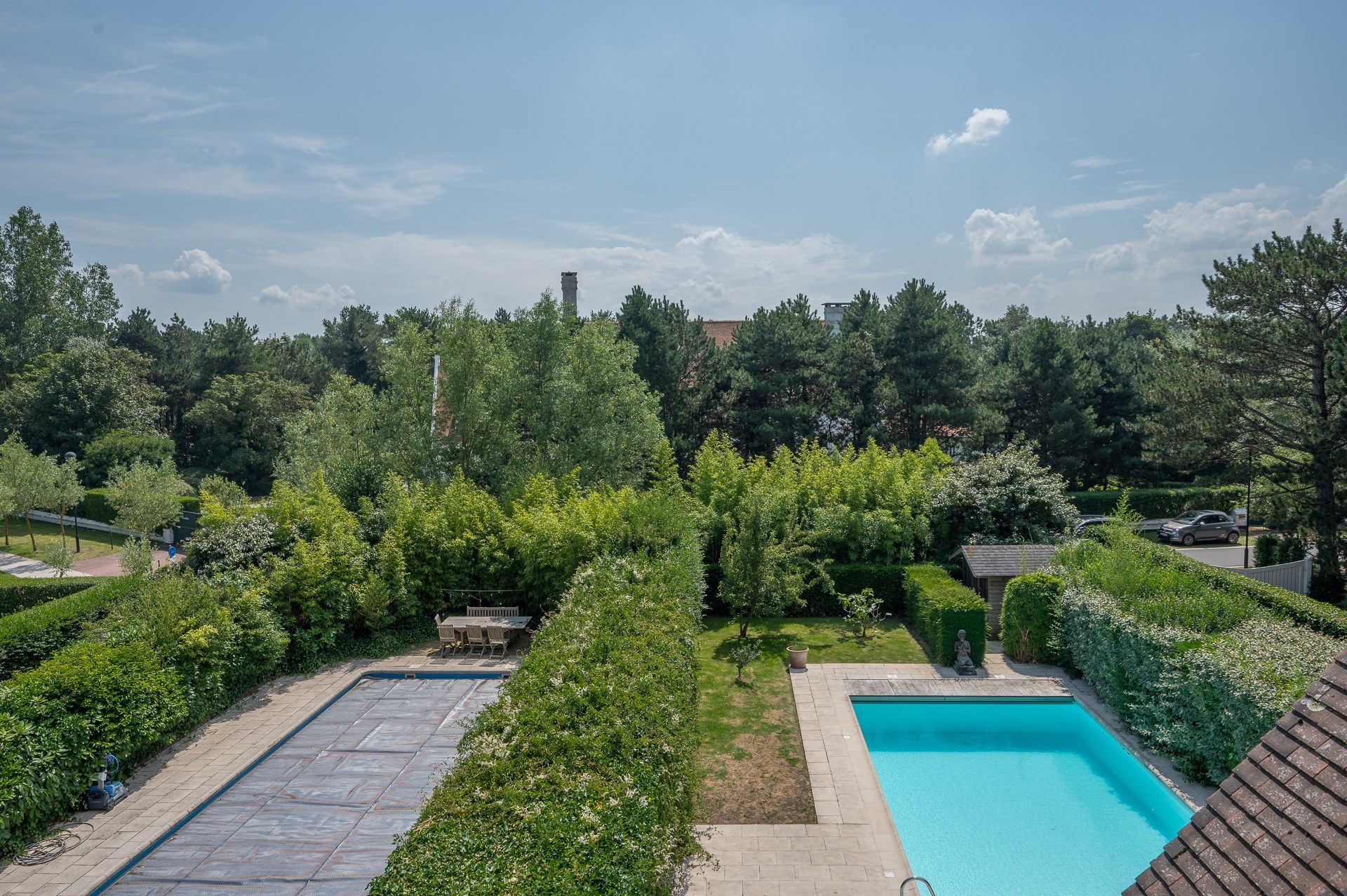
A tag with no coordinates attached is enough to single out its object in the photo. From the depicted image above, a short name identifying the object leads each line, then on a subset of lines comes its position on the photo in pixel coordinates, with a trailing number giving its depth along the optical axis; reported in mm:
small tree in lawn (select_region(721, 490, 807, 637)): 14625
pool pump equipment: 8836
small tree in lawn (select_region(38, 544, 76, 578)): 21531
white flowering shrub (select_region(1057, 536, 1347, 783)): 8836
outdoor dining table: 13992
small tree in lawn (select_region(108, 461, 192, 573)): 23109
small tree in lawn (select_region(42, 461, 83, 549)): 24922
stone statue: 13547
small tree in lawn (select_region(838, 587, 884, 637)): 15844
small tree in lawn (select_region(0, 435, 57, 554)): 24375
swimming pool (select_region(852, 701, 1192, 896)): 8586
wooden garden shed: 15750
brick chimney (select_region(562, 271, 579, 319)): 31266
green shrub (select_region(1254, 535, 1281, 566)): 21031
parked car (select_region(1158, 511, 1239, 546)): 26672
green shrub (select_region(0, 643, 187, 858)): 8023
